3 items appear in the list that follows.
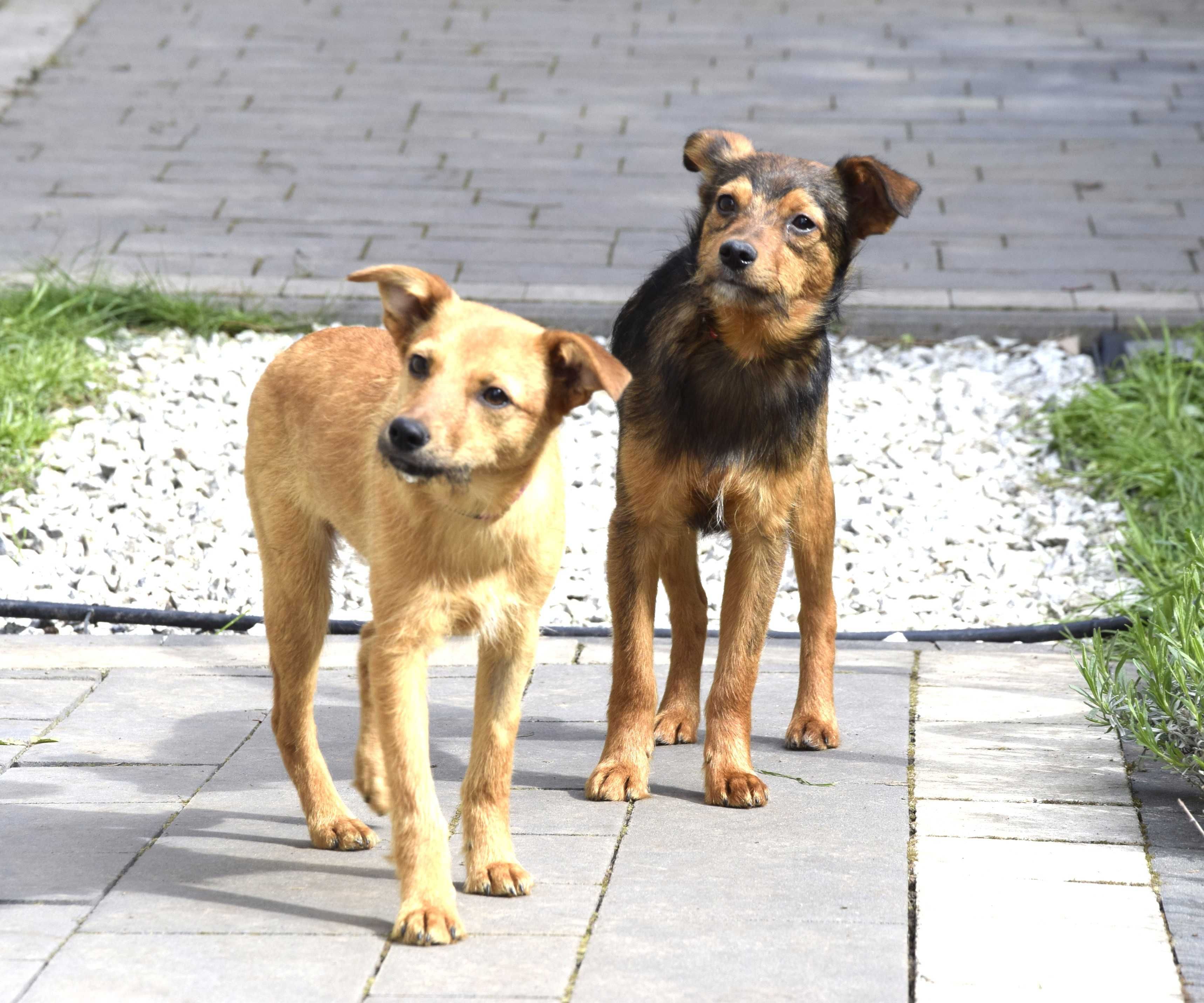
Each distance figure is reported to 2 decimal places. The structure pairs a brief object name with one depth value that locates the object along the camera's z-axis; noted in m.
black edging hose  12.32
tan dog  7.21
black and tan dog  8.97
